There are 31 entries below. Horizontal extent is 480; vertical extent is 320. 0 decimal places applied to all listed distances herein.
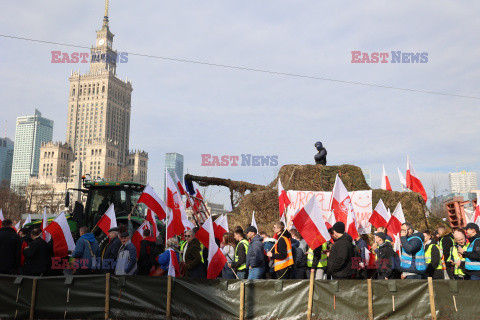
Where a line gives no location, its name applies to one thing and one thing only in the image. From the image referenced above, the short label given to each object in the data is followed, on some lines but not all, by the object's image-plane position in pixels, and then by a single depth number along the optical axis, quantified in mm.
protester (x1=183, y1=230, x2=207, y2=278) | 9188
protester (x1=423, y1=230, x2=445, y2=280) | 8982
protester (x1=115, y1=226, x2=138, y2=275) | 9352
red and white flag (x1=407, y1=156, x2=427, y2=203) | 18031
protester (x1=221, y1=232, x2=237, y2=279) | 9758
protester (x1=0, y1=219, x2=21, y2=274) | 9398
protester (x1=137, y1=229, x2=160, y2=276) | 10172
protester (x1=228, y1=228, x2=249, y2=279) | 9164
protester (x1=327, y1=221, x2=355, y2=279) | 8234
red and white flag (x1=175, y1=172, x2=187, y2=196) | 16047
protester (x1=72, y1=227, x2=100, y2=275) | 9539
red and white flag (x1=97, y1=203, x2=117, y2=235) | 11000
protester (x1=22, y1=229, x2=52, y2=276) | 9367
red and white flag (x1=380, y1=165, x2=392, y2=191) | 18394
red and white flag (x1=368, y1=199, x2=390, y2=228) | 14055
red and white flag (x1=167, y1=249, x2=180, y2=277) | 9023
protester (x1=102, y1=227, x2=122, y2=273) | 9797
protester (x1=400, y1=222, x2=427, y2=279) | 8462
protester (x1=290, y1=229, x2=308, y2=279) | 9836
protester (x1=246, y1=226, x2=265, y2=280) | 8727
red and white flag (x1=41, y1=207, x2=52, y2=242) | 10235
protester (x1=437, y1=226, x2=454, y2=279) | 9430
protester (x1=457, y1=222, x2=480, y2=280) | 8109
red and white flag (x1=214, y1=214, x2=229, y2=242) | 12016
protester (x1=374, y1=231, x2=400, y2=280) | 9031
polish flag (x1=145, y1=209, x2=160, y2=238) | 12694
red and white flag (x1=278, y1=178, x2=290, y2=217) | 14698
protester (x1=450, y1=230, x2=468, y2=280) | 8562
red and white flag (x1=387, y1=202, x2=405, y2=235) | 13961
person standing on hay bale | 18547
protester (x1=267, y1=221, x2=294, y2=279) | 8812
